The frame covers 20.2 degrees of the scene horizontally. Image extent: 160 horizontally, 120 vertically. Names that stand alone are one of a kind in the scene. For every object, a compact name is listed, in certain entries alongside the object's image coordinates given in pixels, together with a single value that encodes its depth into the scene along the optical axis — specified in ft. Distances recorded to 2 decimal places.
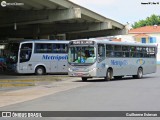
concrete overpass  120.47
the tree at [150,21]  406.62
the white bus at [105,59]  91.30
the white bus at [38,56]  114.83
